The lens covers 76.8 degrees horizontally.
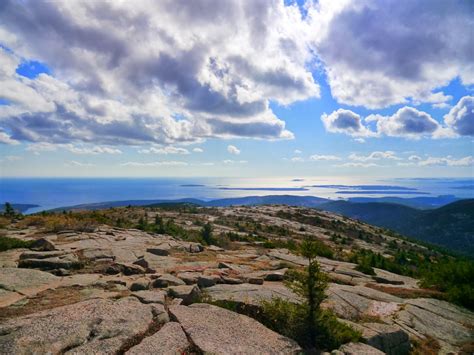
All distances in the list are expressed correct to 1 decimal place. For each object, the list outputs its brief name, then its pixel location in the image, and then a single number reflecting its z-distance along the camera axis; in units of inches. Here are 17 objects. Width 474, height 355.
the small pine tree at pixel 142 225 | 1050.1
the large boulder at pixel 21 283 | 341.5
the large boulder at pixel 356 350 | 276.6
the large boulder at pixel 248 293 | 366.0
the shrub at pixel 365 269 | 724.7
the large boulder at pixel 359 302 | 398.7
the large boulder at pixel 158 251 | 667.4
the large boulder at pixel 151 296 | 336.8
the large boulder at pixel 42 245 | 569.0
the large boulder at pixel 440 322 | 387.9
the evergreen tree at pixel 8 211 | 1069.1
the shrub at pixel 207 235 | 987.3
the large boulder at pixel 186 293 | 363.6
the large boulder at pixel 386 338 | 317.4
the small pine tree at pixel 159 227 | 1025.6
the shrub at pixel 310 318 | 293.7
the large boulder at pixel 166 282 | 416.1
